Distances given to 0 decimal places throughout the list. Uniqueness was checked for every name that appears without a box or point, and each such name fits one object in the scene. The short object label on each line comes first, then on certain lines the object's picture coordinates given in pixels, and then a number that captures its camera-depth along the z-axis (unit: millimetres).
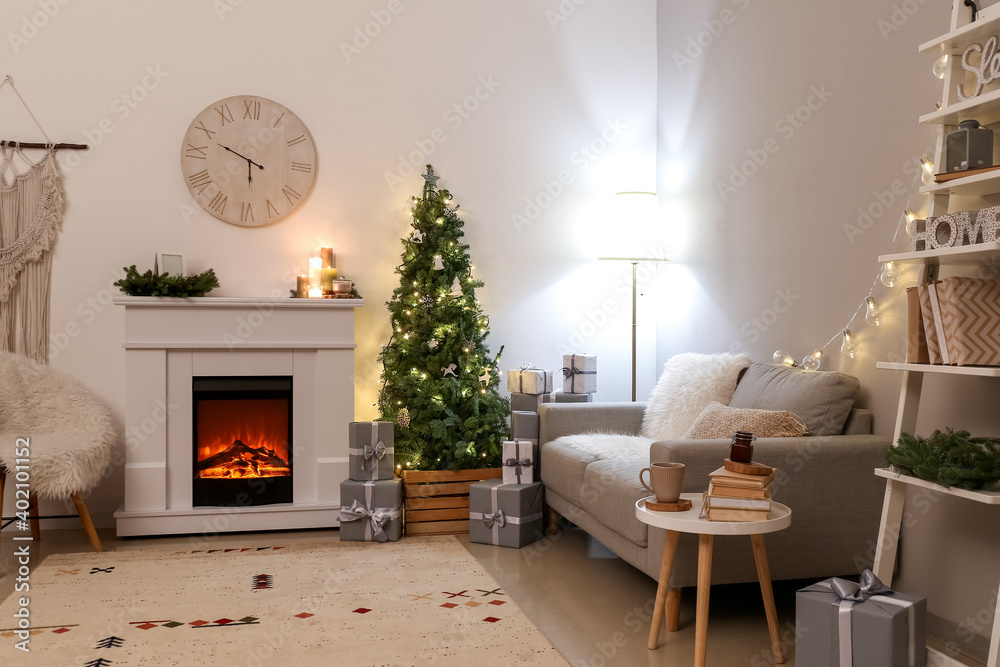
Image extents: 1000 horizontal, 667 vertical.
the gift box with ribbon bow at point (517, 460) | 3707
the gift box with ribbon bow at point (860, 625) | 1872
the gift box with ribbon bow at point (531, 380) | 4047
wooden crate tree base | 3824
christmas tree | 3920
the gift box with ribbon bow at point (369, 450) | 3760
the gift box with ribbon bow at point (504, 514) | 3578
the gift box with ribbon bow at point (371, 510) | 3689
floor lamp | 4312
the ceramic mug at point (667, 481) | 2242
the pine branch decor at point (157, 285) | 3789
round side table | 2115
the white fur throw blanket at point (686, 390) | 3400
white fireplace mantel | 3803
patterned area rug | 2355
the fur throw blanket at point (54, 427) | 3348
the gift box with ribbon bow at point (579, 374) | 4121
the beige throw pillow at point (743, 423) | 2718
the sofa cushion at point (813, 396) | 2770
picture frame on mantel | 3897
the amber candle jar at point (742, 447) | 2232
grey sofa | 2525
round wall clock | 4164
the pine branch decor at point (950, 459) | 1980
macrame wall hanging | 3941
